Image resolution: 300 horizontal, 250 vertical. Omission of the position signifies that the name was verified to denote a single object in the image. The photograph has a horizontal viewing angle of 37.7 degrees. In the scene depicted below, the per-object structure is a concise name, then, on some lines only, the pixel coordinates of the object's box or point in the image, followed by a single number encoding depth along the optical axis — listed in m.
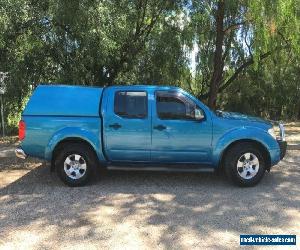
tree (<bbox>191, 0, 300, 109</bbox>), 11.35
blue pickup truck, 7.56
